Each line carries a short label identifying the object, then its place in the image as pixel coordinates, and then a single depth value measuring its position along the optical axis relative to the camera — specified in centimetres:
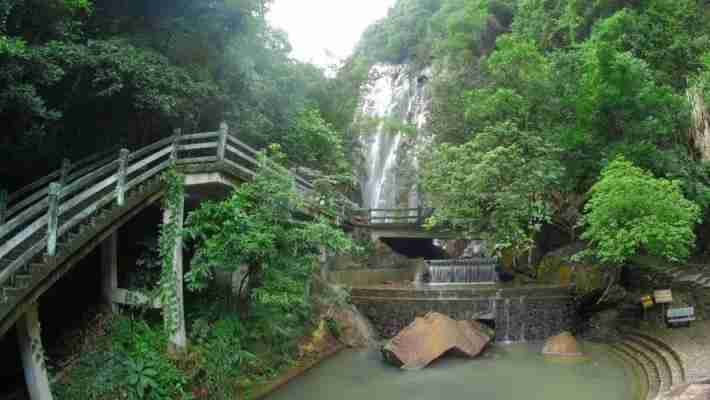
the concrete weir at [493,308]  1486
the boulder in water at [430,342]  1223
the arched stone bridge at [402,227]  2144
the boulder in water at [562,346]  1272
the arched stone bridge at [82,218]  705
